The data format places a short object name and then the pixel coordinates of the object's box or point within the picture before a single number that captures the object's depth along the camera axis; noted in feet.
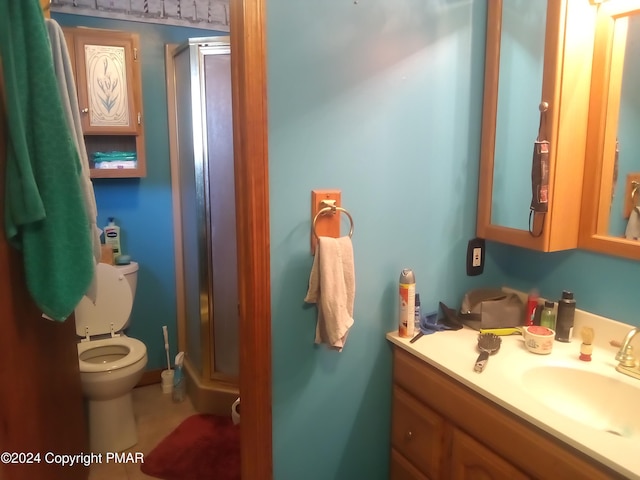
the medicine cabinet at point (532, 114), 4.39
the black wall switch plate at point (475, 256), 5.55
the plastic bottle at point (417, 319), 5.06
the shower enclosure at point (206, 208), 7.64
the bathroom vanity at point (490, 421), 3.27
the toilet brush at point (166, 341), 9.17
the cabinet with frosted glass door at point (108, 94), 7.59
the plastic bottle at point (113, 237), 8.48
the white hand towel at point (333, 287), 4.30
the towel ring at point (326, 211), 4.47
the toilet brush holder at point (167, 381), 9.00
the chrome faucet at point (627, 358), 4.18
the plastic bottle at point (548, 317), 5.04
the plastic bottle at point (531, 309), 5.24
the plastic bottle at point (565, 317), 4.82
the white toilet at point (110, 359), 7.13
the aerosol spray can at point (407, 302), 4.85
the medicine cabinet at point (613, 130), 4.38
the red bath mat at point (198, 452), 6.77
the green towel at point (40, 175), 3.89
